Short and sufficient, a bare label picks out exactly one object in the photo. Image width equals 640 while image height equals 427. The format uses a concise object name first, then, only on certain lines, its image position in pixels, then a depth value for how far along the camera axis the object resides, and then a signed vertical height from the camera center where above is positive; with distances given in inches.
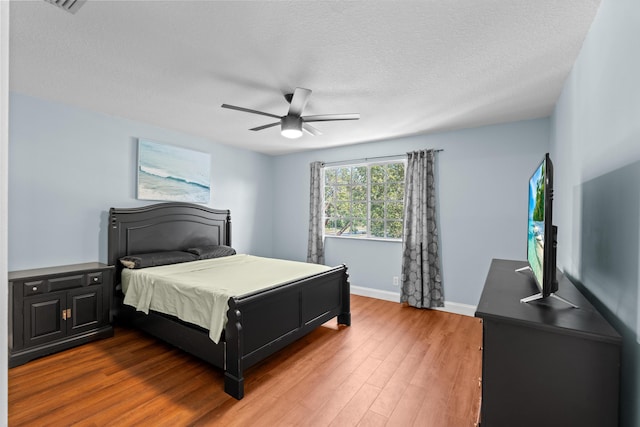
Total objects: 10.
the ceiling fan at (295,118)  102.3 +34.3
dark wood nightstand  99.7 -37.2
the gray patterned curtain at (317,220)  199.8 -5.5
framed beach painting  149.5 +19.9
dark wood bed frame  87.4 -34.1
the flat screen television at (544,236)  52.5 -3.6
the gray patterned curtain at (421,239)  158.2 -13.2
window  179.5 +8.8
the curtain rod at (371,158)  172.7 +34.1
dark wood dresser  41.1 -22.3
